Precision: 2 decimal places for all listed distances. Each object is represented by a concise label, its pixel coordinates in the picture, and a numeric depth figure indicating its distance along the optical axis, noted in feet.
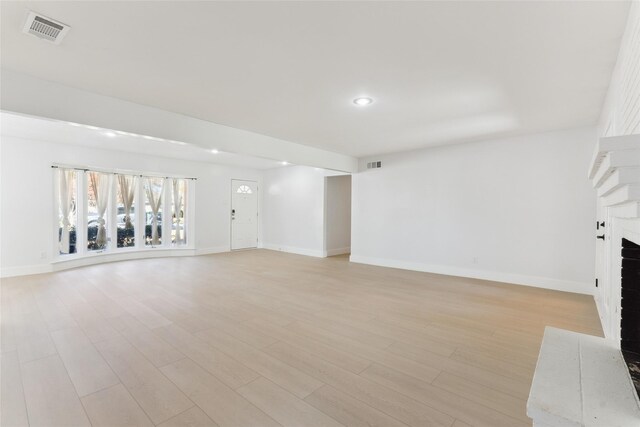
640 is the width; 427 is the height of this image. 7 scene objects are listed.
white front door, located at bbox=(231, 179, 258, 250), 29.37
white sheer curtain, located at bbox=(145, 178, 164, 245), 24.48
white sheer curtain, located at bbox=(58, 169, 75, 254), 20.01
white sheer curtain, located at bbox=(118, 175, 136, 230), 23.13
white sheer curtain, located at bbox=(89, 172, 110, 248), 21.85
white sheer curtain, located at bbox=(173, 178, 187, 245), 25.89
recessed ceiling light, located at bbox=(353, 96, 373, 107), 10.78
